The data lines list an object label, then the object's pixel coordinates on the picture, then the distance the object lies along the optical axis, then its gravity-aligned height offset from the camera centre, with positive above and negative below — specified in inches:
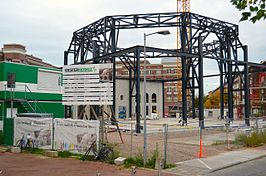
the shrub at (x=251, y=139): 931.3 -84.0
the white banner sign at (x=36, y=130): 781.3 -50.5
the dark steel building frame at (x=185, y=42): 1724.3 +360.2
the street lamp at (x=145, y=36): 589.6 +40.2
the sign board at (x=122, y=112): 2645.2 -28.3
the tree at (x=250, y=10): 234.8 +66.1
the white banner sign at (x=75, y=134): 681.6 -51.9
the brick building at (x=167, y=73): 5162.4 +536.1
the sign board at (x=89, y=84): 773.9 +55.1
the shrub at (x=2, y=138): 903.7 -76.9
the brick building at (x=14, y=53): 2203.5 +352.3
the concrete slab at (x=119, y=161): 618.8 -92.9
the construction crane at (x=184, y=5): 4153.5 +1224.7
